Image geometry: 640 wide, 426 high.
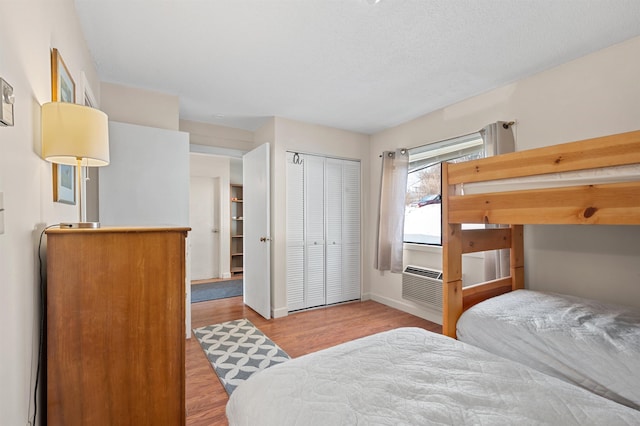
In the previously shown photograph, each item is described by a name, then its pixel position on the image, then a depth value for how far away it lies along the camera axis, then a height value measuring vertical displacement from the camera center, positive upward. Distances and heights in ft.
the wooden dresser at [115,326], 3.51 -1.41
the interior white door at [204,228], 18.26 -0.77
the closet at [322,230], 11.82 -0.66
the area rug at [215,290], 14.21 -3.99
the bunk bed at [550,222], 4.11 -0.72
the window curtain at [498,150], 8.04 +1.84
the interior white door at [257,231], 10.96 -0.64
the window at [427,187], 10.35 +1.10
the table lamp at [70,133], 3.65 +1.09
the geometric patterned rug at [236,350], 7.27 -3.93
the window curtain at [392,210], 11.79 +0.18
